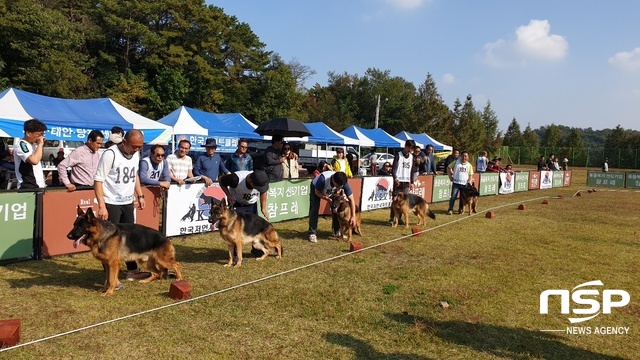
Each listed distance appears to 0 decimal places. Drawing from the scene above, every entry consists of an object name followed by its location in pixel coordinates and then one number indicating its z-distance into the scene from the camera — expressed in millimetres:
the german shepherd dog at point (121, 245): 4863
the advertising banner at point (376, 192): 13125
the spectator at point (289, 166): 10912
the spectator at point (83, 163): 6914
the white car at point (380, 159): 36062
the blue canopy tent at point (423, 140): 31469
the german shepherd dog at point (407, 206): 10672
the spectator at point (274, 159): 8852
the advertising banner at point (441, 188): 16203
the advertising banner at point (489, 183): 19266
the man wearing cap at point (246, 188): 6555
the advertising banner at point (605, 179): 27234
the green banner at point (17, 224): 6184
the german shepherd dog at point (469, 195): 13062
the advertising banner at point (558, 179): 26766
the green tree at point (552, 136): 77006
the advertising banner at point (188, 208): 8438
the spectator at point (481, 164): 19506
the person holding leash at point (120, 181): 5203
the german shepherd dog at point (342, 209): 8441
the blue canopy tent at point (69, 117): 10367
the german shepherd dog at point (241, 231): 6318
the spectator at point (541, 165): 26622
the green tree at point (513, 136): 76369
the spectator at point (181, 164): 8734
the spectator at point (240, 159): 9506
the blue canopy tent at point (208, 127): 16156
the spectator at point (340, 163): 12836
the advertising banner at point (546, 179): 25309
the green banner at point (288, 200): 10281
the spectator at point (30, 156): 6125
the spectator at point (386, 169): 17703
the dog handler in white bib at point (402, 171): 10898
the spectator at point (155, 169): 7652
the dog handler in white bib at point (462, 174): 12945
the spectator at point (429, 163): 15850
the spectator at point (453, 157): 15984
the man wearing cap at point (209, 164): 9320
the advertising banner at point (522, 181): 22586
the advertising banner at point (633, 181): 27031
